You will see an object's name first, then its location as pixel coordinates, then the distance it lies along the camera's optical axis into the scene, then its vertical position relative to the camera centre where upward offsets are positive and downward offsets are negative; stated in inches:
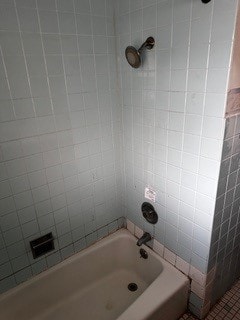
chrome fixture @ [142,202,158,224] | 68.6 -39.9
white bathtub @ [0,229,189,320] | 60.1 -59.7
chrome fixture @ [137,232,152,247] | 71.3 -48.6
